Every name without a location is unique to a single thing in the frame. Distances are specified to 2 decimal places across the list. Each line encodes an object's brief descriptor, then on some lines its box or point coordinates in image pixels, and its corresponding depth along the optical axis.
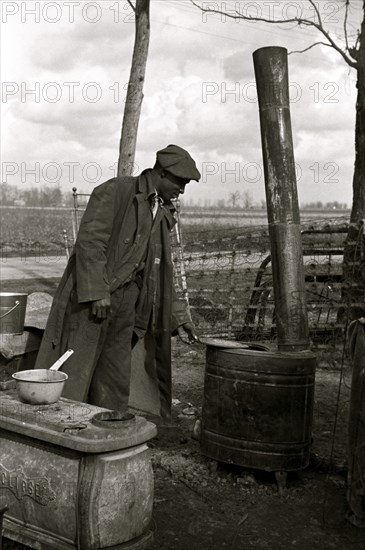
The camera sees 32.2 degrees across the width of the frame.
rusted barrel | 4.04
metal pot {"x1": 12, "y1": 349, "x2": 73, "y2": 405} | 3.34
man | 4.21
